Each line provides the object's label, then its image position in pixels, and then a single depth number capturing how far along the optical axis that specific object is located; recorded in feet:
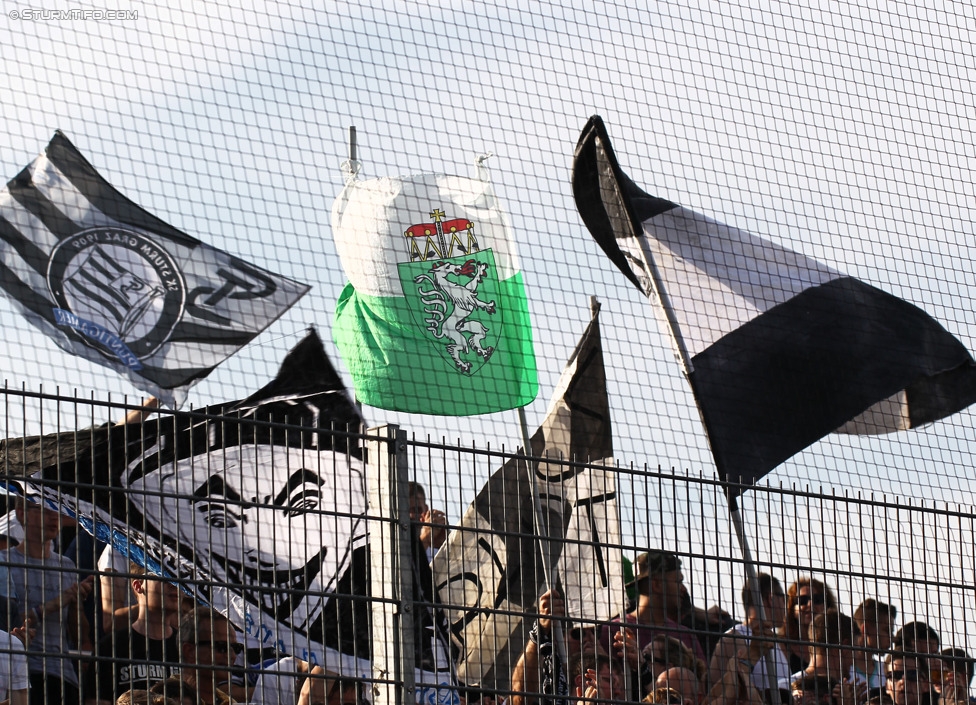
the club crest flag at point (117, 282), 61.72
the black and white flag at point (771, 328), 59.06
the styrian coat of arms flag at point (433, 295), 55.98
